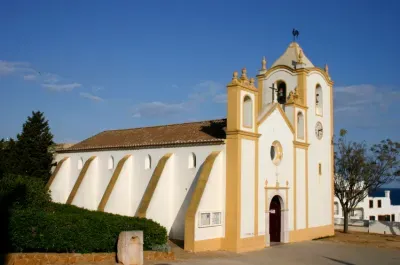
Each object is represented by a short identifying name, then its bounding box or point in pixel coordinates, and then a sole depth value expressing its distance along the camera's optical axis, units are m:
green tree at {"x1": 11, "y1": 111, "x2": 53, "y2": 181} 34.78
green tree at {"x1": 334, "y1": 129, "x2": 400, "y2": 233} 33.97
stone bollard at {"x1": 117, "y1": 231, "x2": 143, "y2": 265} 16.59
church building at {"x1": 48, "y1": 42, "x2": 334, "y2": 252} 21.91
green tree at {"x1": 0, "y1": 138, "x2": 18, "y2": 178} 33.81
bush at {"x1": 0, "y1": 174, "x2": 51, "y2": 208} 19.38
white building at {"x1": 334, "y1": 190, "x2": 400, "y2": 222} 50.09
